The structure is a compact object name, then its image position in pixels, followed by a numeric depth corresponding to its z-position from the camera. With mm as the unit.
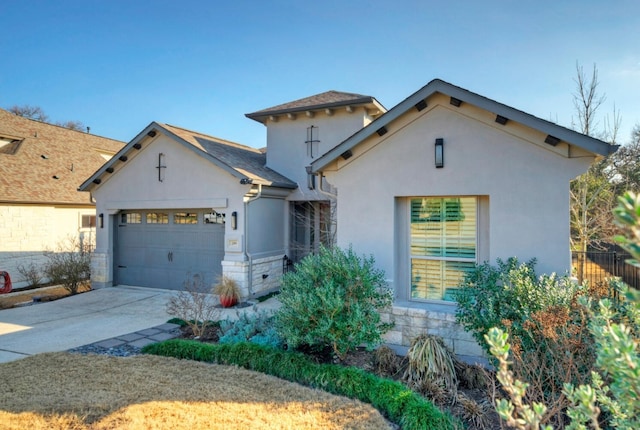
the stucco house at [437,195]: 6223
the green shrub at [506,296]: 4968
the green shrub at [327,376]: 4297
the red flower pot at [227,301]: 10398
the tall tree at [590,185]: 11656
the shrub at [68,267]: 12812
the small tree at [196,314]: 7543
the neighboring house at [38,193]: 13789
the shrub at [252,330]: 6513
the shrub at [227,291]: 10414
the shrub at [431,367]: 5113
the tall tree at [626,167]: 15078
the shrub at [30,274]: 13781
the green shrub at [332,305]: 5492
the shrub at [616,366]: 1386
